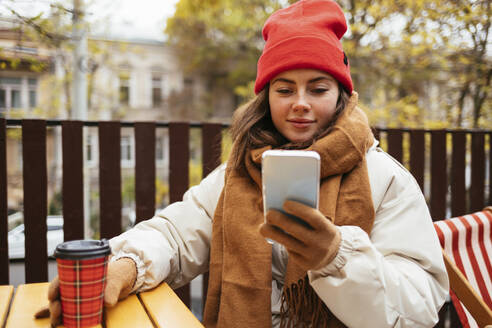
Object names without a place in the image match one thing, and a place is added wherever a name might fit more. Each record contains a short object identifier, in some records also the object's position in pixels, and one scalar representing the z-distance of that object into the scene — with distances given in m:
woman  1.21
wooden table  1.20
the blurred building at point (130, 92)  11.51
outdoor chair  1.94
